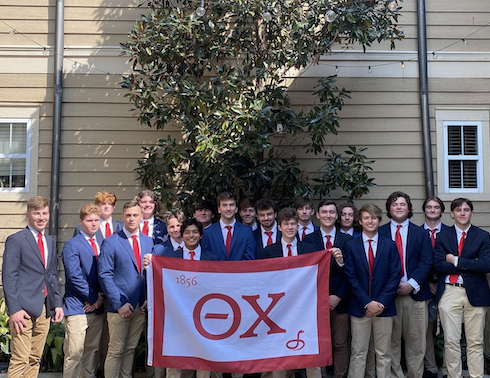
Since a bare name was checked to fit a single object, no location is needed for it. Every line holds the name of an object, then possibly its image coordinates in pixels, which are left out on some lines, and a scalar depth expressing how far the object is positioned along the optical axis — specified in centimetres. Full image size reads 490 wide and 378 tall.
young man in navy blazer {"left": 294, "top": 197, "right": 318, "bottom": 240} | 692
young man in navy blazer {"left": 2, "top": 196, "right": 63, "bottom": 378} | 557
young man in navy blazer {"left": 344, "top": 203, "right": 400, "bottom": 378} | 604
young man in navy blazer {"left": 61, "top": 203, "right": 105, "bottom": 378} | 599
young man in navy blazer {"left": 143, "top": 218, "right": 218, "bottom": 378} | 600
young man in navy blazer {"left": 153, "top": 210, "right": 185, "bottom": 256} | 650
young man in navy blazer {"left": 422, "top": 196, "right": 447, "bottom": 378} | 673
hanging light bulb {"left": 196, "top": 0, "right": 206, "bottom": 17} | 723
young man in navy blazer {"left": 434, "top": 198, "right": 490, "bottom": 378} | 611
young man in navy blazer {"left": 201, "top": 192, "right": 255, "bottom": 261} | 643
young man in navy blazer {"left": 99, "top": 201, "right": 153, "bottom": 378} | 596
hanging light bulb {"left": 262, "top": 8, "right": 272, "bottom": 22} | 731
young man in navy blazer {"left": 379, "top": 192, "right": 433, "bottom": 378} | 637
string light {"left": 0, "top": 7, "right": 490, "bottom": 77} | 895
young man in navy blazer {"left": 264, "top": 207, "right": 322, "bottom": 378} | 603
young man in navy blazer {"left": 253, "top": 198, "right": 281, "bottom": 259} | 658
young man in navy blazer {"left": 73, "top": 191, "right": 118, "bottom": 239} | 683
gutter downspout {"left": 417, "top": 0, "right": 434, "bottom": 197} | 895
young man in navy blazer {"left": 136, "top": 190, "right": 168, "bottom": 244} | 684
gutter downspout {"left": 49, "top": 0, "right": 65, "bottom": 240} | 870
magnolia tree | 731
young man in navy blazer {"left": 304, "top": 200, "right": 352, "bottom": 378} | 625
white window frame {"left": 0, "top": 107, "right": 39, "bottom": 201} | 886
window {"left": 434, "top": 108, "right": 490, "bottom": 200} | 906
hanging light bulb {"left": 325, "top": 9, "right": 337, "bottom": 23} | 734
